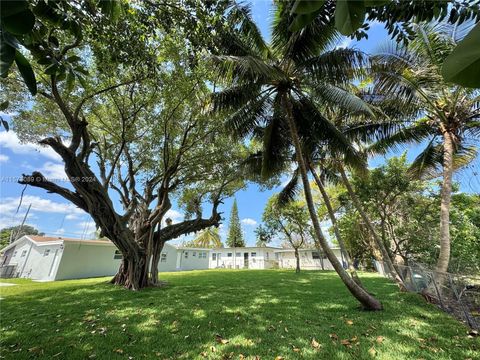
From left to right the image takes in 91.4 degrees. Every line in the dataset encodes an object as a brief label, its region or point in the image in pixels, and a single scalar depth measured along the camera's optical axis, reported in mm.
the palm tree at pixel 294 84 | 5945
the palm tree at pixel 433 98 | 6805
